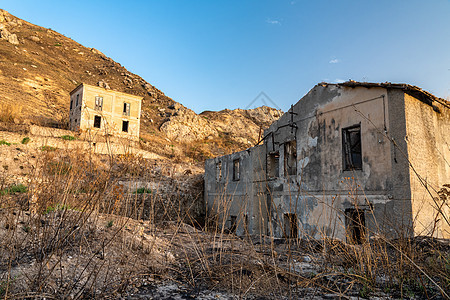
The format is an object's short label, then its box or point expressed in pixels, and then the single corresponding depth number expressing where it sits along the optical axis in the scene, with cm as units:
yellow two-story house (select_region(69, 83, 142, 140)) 2475
